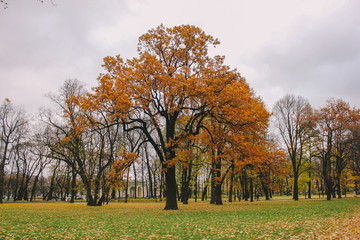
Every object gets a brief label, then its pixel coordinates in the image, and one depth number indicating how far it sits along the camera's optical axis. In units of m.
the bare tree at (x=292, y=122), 34.35
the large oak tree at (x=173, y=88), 16.88
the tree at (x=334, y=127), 30.22
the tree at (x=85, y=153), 26.84
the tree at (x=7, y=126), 33.69
